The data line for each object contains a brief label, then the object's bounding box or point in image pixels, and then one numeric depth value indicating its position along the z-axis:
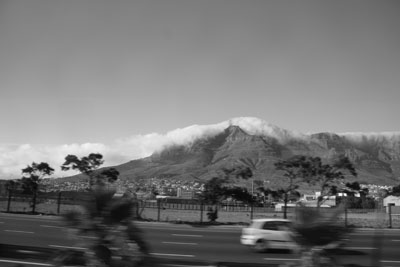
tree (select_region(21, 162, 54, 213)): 34.30
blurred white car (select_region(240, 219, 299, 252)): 16.44
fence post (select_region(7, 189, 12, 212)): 32.93
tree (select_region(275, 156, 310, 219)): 31.98
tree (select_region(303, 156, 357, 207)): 31.89
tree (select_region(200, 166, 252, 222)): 29.92
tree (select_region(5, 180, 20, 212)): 34.87
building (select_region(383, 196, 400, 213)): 66.19
